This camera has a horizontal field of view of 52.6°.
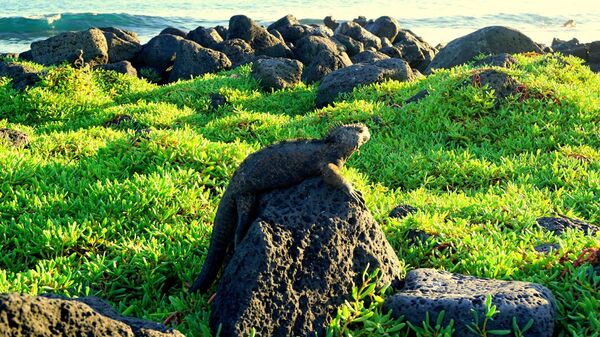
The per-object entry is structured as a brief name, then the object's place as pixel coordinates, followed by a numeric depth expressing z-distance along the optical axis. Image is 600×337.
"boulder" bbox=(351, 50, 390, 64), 14.24
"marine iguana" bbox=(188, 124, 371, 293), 3.87
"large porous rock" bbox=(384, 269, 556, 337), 3.39
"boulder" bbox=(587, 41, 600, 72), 15.24
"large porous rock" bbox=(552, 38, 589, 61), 15.38
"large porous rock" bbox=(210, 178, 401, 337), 3.30
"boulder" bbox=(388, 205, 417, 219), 5.15
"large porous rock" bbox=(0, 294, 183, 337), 2.31
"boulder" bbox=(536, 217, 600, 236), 4.84
